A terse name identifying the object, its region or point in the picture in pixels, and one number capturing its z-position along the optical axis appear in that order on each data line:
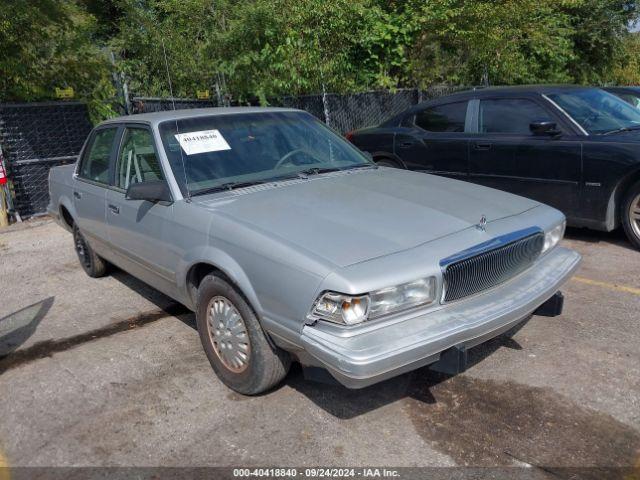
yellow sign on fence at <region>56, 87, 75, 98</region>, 8.88
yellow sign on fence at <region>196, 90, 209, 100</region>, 10.80
